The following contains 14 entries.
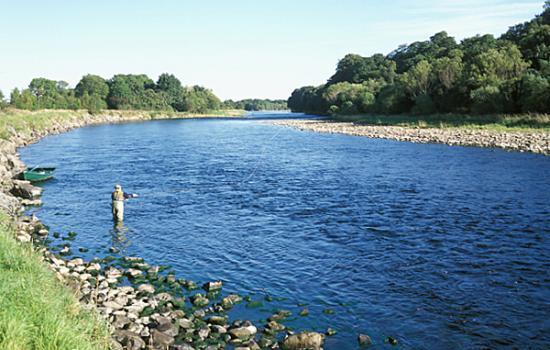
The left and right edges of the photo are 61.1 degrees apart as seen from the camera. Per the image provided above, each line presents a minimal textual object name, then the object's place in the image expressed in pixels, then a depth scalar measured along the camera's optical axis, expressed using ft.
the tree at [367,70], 517.55
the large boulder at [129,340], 29.04
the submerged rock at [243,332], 31.91
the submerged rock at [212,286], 40.60
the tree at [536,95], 174.19
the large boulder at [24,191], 79.11
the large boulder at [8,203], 64.54
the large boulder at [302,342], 30.48
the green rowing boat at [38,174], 91.70
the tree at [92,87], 545.03
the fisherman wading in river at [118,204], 62.13
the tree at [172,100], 641.40
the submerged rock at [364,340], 31.50
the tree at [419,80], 279.08
